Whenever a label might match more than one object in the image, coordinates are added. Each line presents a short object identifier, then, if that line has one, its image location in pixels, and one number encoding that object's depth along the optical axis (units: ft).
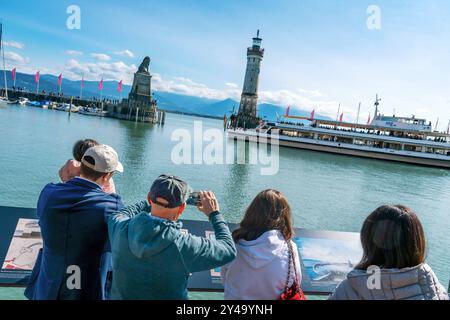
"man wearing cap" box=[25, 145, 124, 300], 6.69
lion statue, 285.84
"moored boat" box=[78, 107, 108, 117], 247.50
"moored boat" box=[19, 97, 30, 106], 249.34
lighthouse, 229.04
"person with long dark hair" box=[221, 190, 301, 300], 6.70
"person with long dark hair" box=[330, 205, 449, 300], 6.12
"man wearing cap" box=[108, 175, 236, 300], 5.79
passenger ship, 133.59
